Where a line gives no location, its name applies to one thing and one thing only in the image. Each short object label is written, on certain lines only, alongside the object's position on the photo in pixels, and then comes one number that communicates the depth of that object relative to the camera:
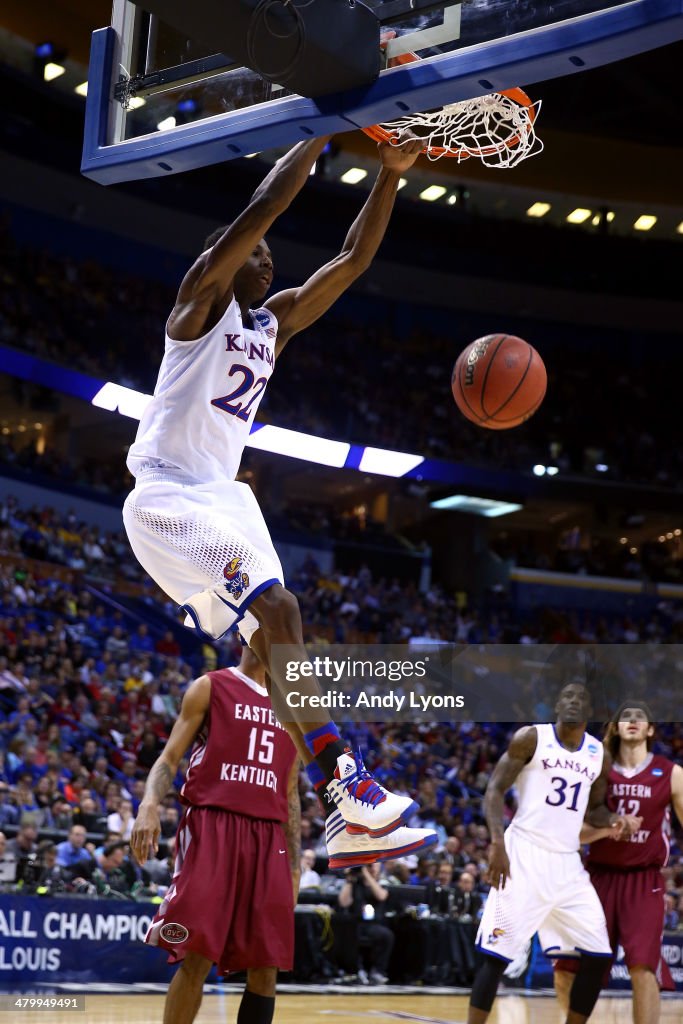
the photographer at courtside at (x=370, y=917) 10.51
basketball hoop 4.61
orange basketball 5.70
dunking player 3.68
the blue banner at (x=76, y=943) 8.49
